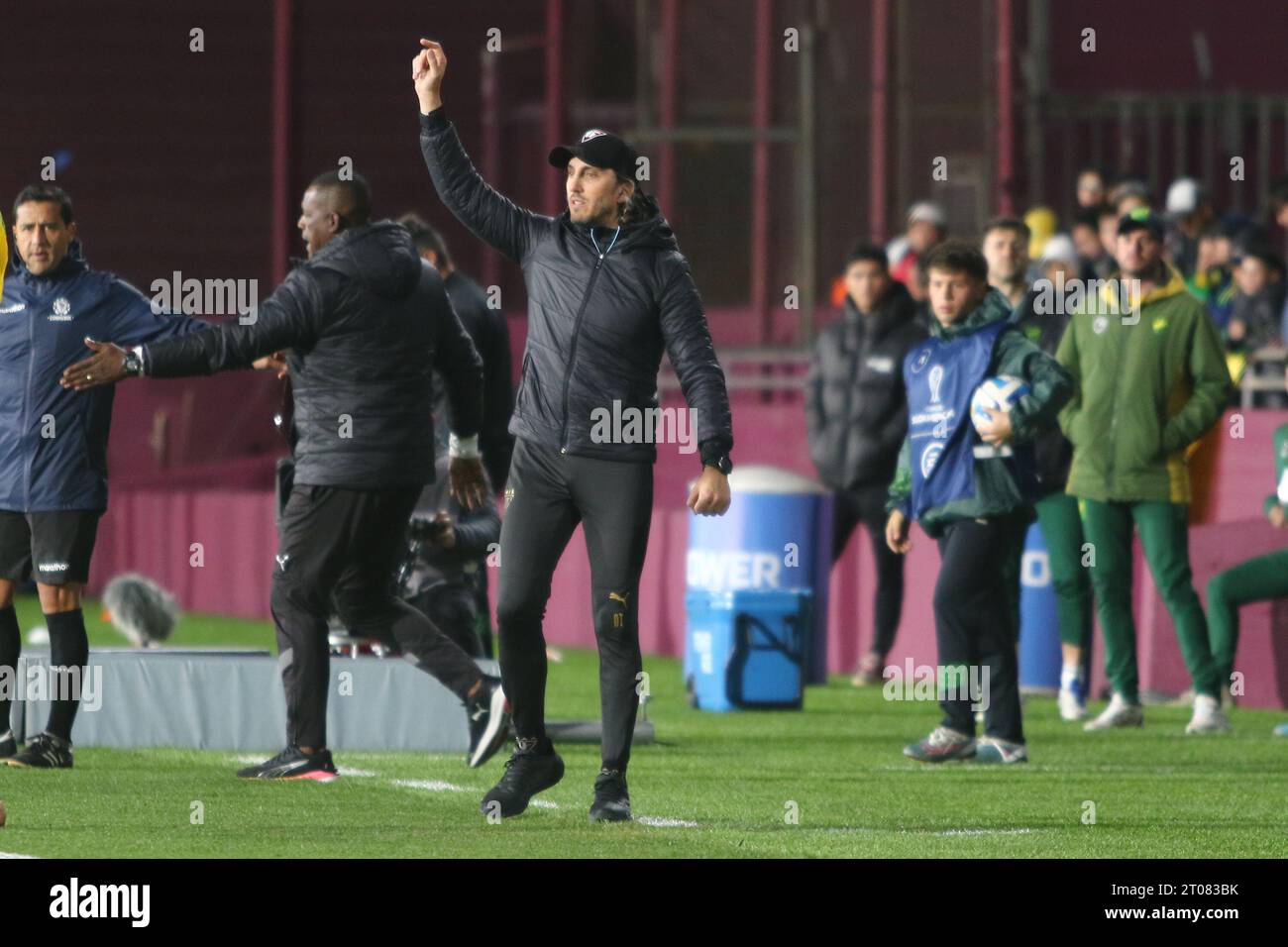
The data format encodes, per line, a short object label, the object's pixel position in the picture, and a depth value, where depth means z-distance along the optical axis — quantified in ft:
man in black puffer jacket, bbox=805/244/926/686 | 51.55
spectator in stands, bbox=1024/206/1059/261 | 68.08
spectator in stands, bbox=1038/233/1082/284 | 49.32
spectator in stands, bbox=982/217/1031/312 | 44.93
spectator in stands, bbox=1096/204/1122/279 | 53.88
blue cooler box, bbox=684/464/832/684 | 48.44
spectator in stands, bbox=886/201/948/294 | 57.31
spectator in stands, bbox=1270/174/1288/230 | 50.03
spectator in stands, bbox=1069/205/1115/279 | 57.62
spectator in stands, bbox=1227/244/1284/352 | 54.19
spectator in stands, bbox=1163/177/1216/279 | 58.75
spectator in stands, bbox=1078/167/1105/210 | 62.64
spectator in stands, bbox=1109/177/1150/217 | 55.62
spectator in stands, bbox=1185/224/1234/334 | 55.47
